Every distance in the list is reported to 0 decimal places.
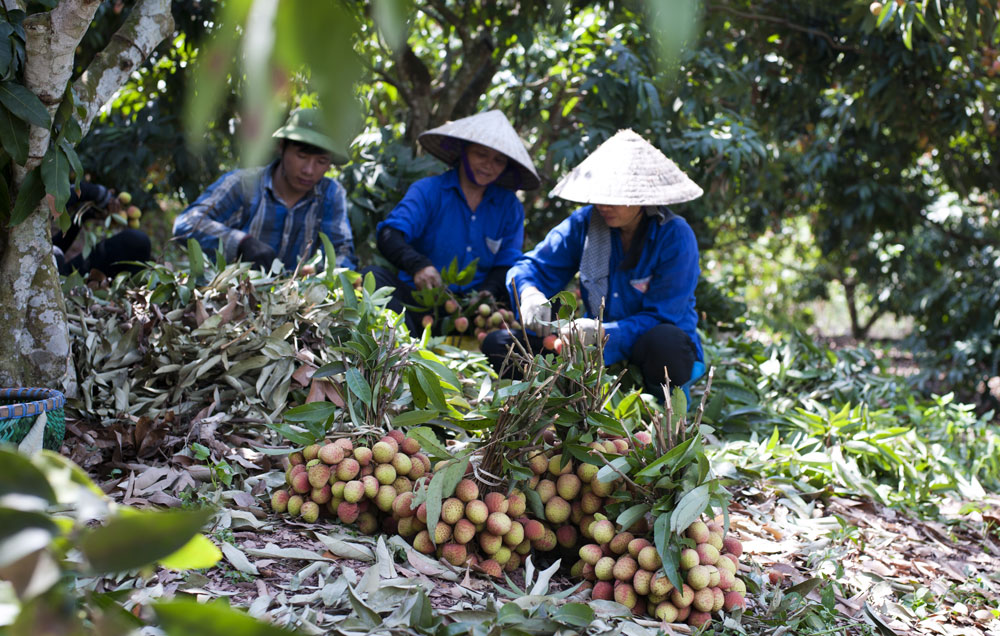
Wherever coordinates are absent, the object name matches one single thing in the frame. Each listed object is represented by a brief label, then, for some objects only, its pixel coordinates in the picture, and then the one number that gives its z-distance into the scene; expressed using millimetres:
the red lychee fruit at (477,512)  1396
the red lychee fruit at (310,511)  1512
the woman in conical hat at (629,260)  2451
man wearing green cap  2830
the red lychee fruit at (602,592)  1372
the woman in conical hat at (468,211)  3207
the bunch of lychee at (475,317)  2941
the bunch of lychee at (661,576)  1331
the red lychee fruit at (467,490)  1425
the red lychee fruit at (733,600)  1390
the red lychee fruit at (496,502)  1423
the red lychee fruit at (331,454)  1494
